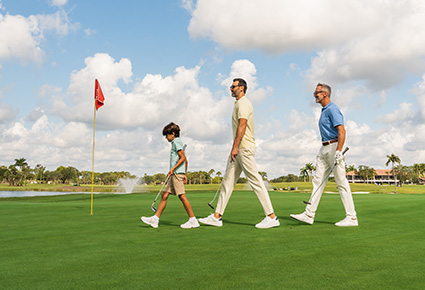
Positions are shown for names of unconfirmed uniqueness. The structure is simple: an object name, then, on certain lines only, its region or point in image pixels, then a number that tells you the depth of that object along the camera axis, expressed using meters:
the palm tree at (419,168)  184.00
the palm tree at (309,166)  176.75
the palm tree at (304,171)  182.05
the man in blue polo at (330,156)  7.76
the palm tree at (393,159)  129.00
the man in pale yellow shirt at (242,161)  7.64
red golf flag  12.14
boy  7.79
